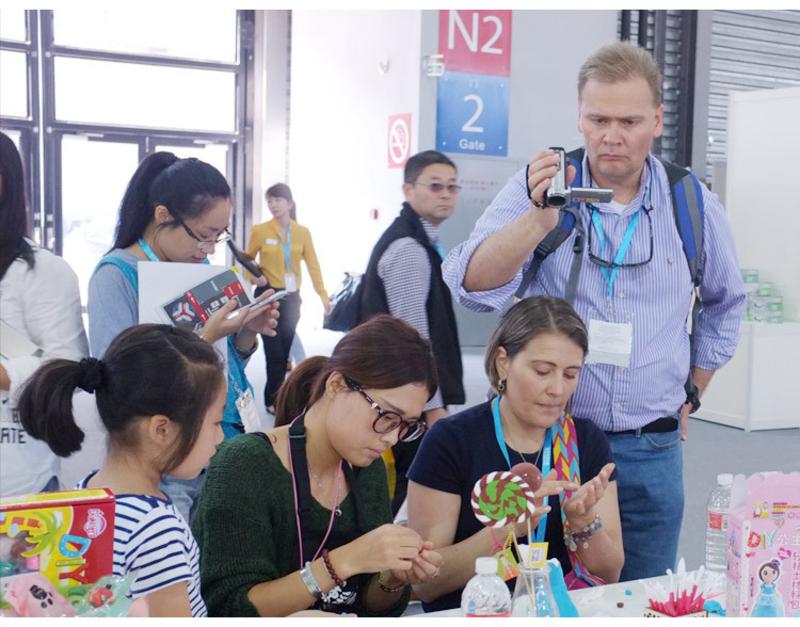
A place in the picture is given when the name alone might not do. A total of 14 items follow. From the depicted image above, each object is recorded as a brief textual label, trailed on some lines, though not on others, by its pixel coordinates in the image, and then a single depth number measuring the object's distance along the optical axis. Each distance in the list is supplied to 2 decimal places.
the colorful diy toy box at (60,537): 1.10
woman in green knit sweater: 1.65
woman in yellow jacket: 6.63
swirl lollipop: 1.66
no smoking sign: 8.41
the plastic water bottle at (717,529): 1.75
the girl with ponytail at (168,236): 2.09
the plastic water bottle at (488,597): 1.43
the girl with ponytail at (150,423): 1.47
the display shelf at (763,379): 6.32
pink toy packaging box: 1.48
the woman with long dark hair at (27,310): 1.83
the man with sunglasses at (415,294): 3.29
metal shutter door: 9.89
